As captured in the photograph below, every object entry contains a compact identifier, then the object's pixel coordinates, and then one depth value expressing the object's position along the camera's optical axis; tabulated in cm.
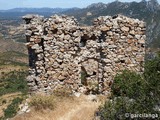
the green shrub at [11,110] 2320
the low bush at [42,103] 1301
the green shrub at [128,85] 969
